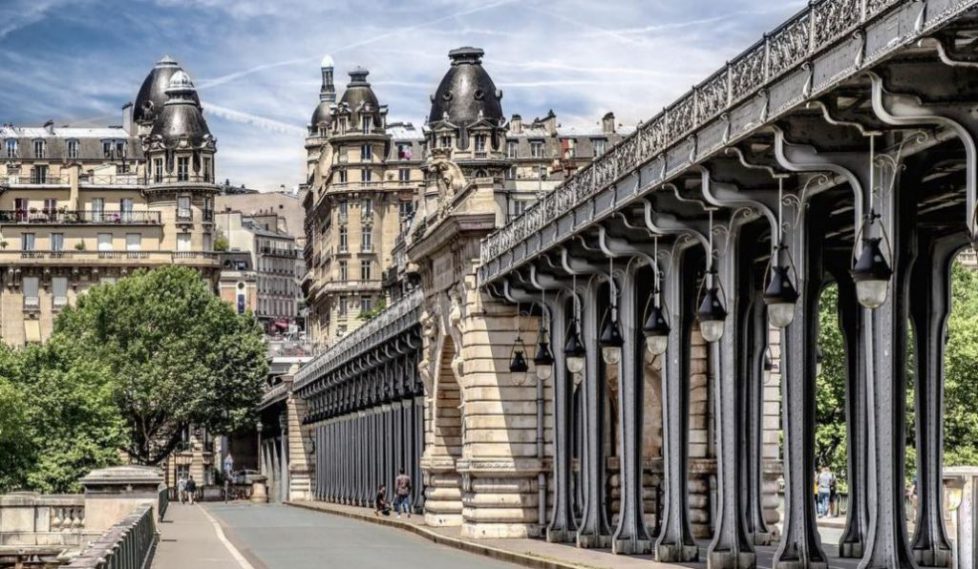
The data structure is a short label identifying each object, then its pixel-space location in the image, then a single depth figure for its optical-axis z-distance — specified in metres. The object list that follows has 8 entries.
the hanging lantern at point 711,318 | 31.58
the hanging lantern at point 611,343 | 39.09
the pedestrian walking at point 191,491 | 126.06
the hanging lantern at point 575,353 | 42.56
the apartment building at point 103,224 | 182.62
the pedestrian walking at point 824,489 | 69.88
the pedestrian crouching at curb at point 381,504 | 81.31
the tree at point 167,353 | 148.50
